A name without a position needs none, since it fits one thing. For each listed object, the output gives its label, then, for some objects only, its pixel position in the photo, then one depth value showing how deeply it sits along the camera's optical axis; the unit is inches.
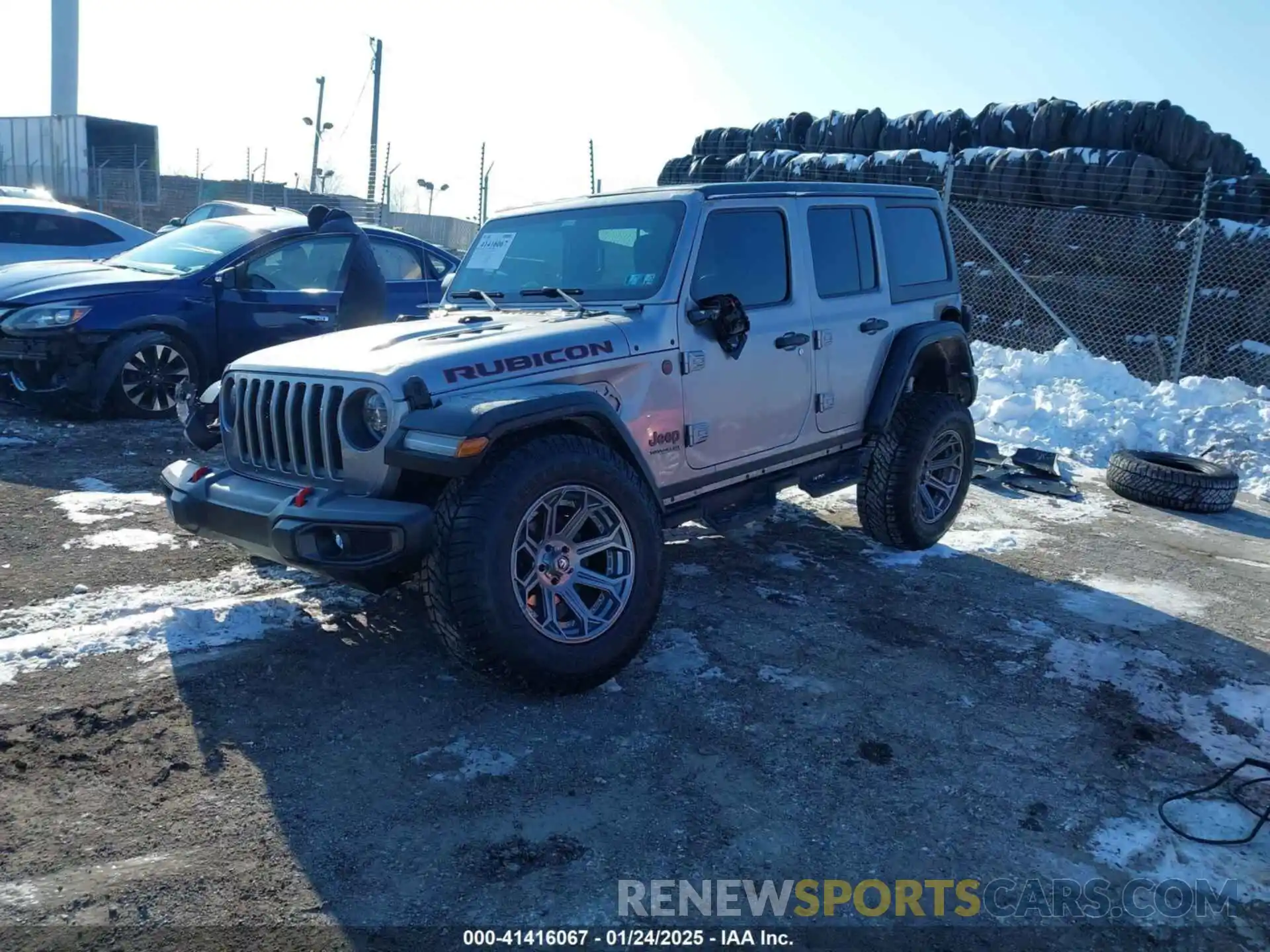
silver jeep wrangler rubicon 131.2
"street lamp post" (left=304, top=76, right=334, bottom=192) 1251.2
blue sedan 280.1
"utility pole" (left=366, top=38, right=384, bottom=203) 922.1
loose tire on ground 274.2
